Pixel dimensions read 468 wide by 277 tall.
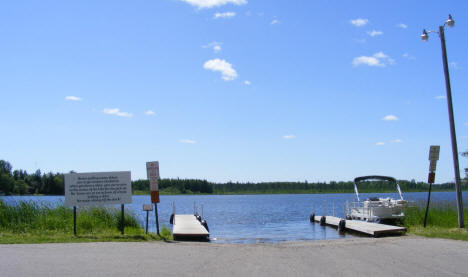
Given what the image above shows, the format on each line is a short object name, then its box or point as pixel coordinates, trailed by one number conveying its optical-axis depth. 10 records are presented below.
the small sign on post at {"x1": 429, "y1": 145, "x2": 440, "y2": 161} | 19.92
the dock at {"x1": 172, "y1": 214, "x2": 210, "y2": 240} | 18.02
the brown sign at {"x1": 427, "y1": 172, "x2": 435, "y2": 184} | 19.89
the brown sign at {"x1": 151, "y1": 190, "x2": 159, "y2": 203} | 17.56
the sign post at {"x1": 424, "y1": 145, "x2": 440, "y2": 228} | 19.91
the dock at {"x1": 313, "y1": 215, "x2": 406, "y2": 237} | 19.31
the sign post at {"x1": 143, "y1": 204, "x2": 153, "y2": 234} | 18.57
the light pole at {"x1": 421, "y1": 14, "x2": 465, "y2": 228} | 18.47
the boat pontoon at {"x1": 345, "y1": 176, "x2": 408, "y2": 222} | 26.17
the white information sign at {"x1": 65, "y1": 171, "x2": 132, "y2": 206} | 16.75
